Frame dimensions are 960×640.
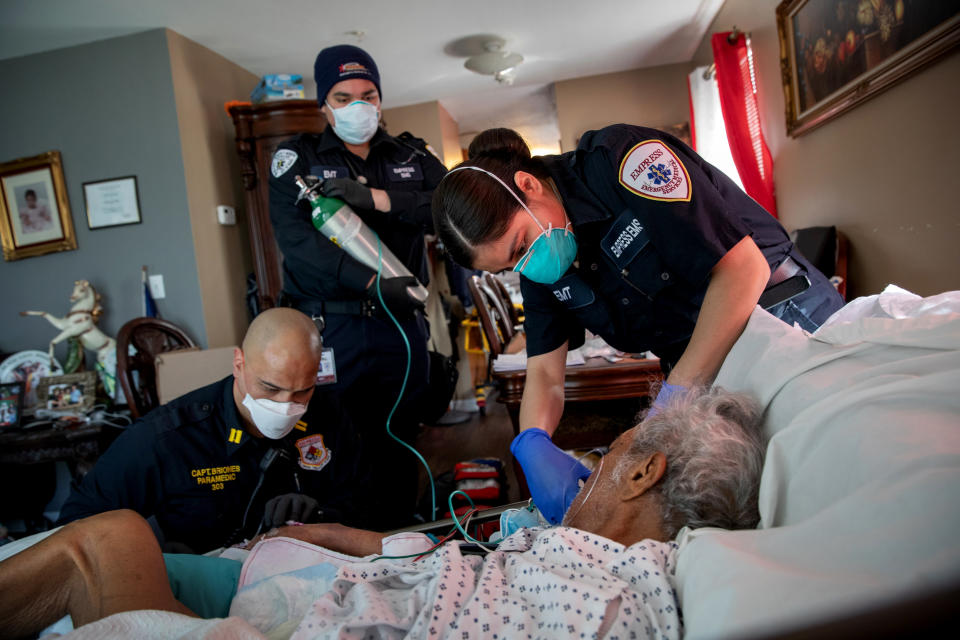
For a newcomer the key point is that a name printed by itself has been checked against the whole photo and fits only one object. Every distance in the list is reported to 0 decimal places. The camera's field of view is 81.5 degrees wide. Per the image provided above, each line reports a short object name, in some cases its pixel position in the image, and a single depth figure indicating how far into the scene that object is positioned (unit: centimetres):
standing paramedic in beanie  199
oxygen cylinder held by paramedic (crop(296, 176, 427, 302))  192
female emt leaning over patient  106
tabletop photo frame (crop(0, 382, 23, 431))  257
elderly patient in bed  75
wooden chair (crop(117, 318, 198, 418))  235
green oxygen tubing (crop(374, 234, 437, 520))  193
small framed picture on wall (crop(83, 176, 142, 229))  318
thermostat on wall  343
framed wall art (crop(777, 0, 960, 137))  188
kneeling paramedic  145
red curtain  365
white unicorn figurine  297
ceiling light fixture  421
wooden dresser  339
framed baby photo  317
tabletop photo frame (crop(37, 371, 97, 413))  269
